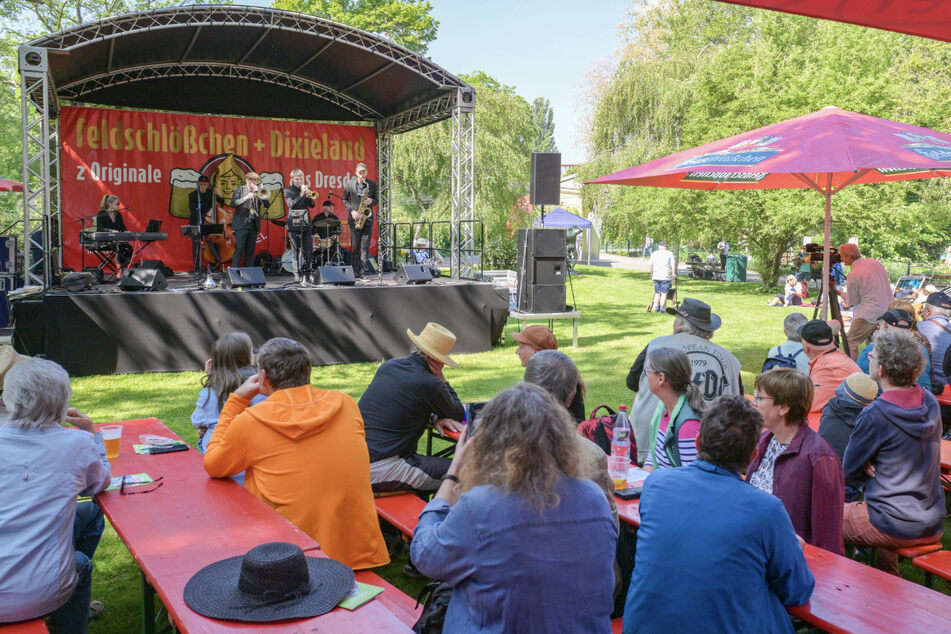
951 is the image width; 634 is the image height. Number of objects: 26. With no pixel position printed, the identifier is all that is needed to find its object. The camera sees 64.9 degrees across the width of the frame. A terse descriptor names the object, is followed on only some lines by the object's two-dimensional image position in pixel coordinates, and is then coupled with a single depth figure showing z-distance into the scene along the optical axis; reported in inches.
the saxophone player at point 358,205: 442.9
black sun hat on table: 77.4
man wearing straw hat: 150.1
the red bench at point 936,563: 114.6
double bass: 475.5
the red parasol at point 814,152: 199.9
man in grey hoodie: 126.5
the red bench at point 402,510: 136.3
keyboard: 375.4
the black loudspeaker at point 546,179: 435.2
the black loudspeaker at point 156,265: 413.4
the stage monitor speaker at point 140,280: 336.2
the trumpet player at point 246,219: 407.8
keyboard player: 406.9
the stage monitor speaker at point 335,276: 383.9
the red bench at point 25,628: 91.5
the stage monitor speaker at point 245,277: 366.6
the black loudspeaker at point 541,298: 409.7
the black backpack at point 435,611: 78.0
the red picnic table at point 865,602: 80.9
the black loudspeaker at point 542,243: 408.8
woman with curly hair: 68.2
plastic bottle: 120.5
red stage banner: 474.6
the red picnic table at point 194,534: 77.0
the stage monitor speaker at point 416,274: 396.5
